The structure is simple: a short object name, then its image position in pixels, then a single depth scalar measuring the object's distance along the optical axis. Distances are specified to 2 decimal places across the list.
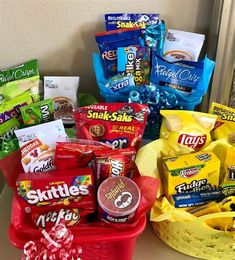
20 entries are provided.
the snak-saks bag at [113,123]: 0.83
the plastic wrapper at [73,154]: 0.79
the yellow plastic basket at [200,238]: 0.74
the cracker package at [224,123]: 0.90
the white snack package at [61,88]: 1.00
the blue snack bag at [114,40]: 0.94
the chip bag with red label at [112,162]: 0.78
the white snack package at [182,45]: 0.95
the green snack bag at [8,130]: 0.91
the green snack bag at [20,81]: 0.96
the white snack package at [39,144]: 0.81
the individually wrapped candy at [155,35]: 0.94
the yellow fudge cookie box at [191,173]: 0.81
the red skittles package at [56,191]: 0.74
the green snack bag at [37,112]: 0.89
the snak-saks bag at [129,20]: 0.95
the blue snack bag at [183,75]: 0.89
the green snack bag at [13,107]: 0.92
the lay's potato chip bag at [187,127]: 0.87
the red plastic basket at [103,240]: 0.71
